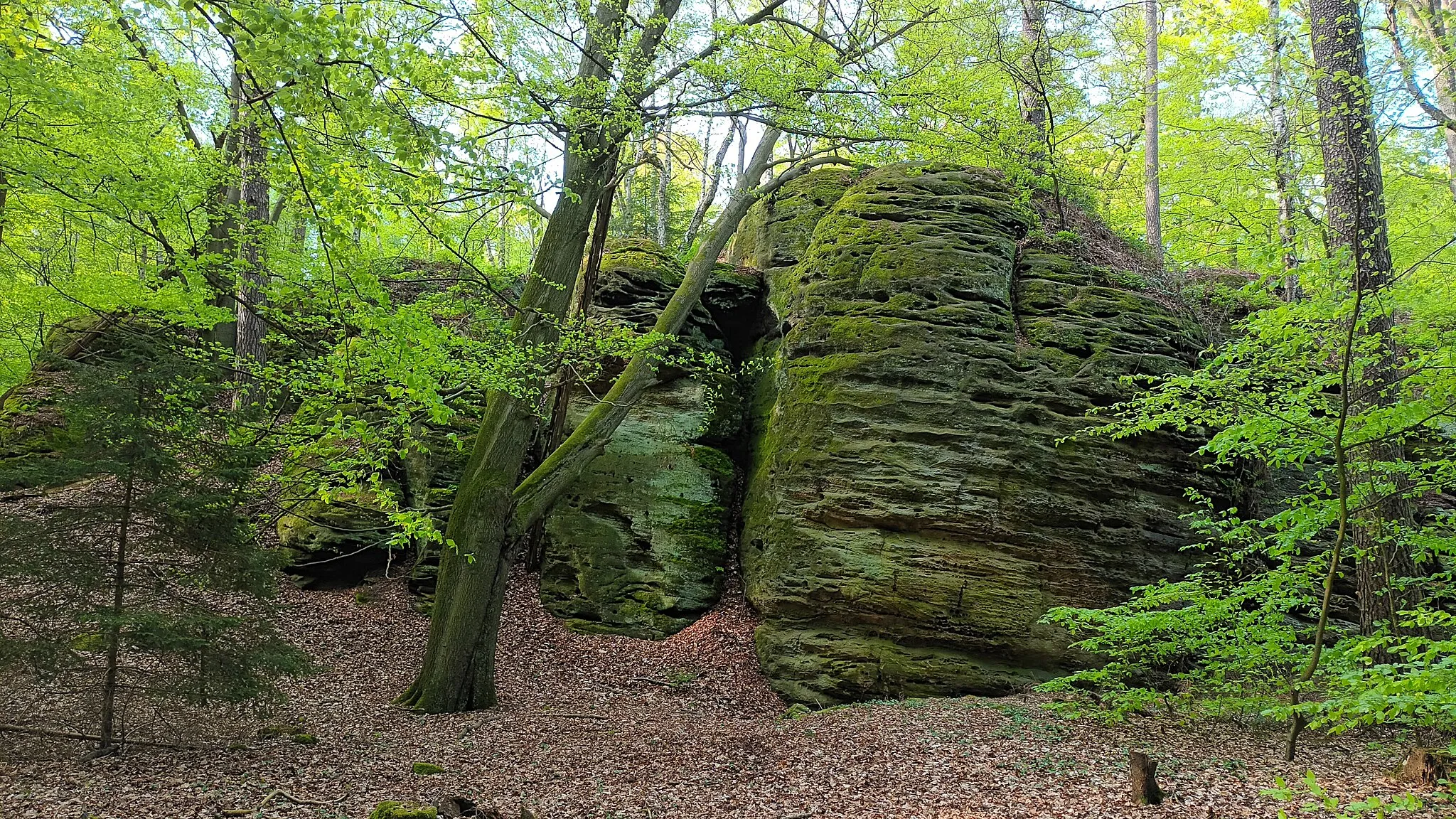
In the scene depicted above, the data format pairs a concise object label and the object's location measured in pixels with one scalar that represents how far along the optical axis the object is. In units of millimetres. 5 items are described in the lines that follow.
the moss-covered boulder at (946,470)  9133
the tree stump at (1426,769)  4777
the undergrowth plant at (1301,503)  5512
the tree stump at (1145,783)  5010
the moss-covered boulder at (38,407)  11070
